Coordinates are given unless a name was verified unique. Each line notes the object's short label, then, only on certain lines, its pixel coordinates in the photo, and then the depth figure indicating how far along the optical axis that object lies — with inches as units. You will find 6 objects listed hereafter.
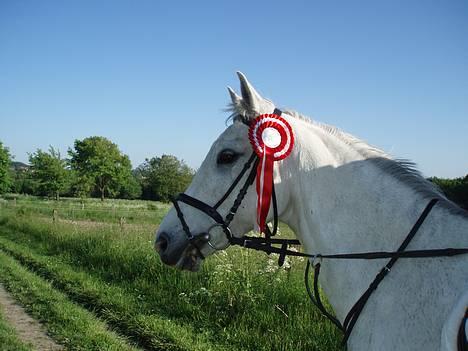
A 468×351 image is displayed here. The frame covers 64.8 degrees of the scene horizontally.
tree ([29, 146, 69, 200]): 1793.8
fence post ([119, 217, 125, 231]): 552.0
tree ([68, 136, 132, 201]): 2731.3
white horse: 73.9
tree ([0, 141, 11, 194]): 1648.6
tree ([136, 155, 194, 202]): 2642.7
